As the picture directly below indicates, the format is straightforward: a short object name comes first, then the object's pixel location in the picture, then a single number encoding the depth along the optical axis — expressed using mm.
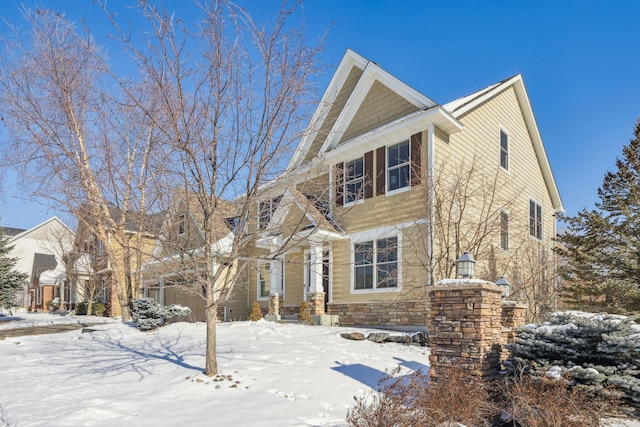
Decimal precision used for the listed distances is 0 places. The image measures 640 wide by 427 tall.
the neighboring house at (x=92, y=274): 25755
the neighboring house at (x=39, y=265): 33906
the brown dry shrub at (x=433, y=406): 4664
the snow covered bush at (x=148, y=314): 14320
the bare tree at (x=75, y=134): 9055
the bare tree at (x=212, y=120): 7496
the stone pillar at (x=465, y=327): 6301
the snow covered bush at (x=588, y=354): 5461
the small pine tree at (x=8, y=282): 21359
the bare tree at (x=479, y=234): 12531
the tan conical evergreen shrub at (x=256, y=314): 16375
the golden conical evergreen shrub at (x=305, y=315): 14941
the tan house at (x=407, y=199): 12883
